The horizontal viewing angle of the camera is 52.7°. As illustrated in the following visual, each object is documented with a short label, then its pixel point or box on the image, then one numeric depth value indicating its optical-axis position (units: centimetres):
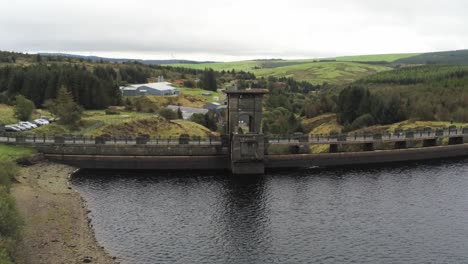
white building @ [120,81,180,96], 17000
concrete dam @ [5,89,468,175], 7925
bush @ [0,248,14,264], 3134
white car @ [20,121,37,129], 9818
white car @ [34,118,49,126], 10410
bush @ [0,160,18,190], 5223
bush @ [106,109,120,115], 12312
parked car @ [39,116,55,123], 11009
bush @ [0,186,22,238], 3803
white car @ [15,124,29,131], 9556
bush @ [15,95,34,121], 10544
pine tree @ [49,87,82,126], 10550
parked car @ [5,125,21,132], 9304
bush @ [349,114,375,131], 13738
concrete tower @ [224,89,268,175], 7850
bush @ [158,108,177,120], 13225
